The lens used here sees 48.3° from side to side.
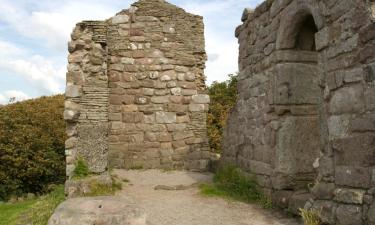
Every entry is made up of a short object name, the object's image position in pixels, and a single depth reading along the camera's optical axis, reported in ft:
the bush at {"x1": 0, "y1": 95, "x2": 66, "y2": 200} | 39.93
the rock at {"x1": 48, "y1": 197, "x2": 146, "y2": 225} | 13.53
